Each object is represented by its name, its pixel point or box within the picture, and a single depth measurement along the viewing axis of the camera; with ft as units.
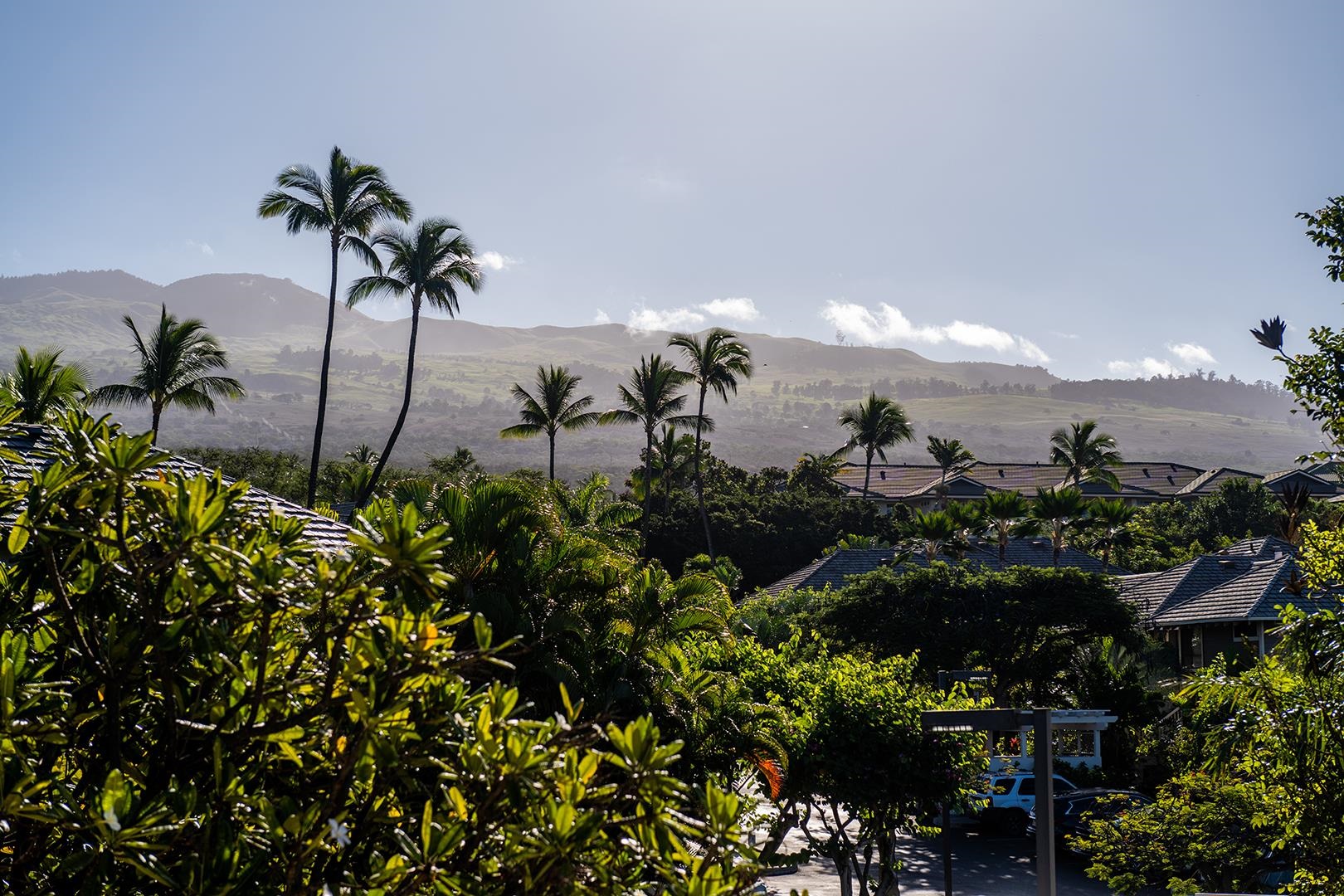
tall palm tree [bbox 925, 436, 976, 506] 262.06
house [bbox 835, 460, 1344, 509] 305.94
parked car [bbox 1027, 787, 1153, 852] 79.15
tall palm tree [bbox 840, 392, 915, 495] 240.94
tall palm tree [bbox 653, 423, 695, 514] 197.64
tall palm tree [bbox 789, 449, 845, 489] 254.06
